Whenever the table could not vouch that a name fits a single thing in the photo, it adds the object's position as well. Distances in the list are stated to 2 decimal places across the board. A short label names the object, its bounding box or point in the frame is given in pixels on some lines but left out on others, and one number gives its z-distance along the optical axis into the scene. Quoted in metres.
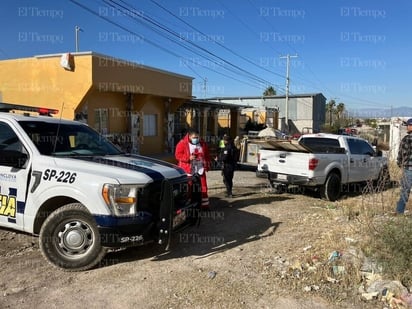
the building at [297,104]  60.09
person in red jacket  8.01
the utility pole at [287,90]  43.94
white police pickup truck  4.70
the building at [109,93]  13.66
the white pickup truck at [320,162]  9.94
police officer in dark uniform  10.20
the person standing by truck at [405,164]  7.18
